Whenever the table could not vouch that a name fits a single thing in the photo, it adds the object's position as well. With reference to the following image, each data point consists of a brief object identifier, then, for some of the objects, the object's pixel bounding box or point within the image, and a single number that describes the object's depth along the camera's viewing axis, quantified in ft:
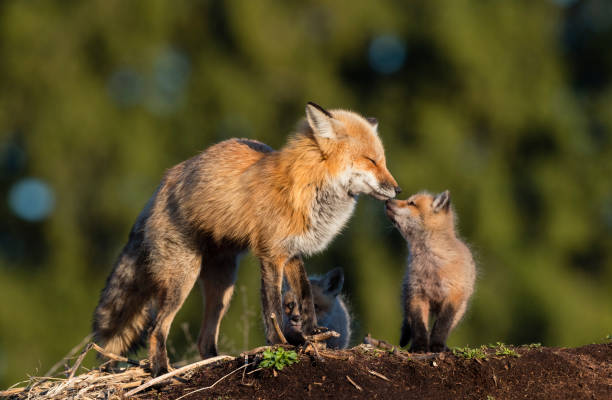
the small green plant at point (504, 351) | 30.27
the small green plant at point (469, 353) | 29.60
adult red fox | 34.19
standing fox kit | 39.34
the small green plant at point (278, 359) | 28.81
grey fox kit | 43.80
